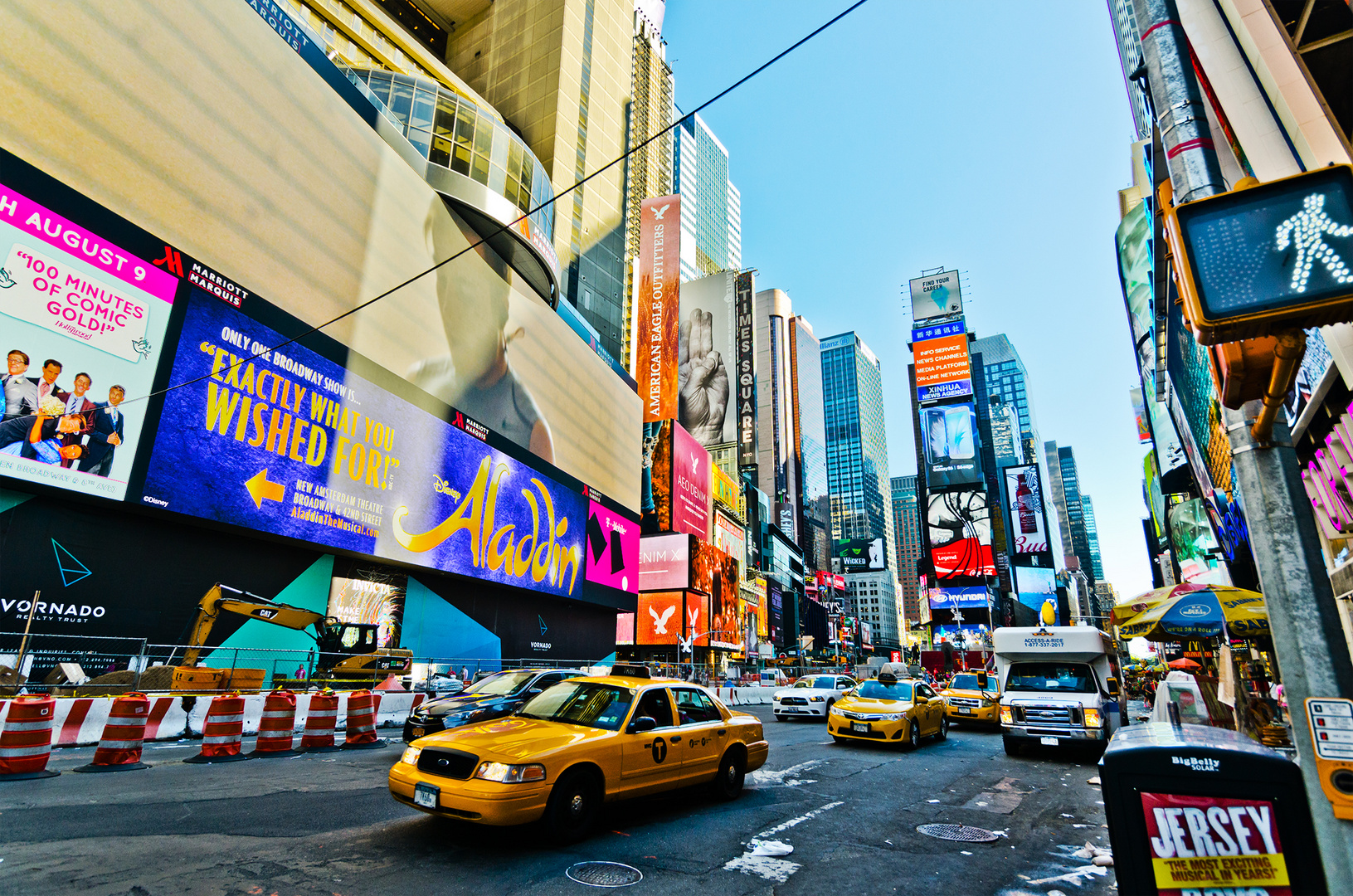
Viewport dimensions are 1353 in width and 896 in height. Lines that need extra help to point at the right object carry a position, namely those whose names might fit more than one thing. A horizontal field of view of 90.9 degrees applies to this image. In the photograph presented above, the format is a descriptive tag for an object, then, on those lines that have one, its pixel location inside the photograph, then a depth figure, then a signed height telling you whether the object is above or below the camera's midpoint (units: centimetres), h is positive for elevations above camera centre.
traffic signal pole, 285 +23
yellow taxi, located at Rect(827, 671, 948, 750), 1376 -152
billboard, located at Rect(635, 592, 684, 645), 6225 +205
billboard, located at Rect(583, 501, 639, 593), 4319 +604
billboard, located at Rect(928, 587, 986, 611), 8169 +511
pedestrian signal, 264 +154
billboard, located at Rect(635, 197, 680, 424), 5800 +2908
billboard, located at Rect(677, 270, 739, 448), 8244 +3392
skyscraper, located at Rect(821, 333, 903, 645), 18875 +1531
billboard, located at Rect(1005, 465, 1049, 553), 10650 +2003
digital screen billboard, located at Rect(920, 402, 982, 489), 8550 +2436
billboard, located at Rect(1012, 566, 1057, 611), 10425 +862
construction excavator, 1551 -28
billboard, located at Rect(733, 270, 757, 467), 9631 +4124
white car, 2053 -174
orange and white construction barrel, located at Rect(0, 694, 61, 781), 810 -120
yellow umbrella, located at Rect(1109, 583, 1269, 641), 1175 +47
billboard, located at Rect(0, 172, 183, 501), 1436 +667
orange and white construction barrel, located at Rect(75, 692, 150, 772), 892 -130
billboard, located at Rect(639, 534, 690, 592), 6394 +722
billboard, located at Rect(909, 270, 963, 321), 9344 +4706
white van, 1303 -92
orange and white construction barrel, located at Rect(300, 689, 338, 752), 1158 -145
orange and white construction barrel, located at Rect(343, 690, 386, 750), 1238 -151
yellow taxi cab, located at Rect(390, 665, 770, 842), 561 -109
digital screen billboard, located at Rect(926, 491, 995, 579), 8350 +1312
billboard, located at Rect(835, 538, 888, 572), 15062 +1930
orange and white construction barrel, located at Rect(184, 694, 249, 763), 991 -135
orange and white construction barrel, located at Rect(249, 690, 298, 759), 1073 -144
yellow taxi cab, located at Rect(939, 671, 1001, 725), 1988 -179
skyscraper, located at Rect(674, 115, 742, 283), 13212 +9075
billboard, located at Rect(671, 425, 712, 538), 6881 +1614
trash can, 313 -84
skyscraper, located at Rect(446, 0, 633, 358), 6206 +5061
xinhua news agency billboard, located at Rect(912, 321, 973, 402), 8625 +3506
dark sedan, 1095 -105
